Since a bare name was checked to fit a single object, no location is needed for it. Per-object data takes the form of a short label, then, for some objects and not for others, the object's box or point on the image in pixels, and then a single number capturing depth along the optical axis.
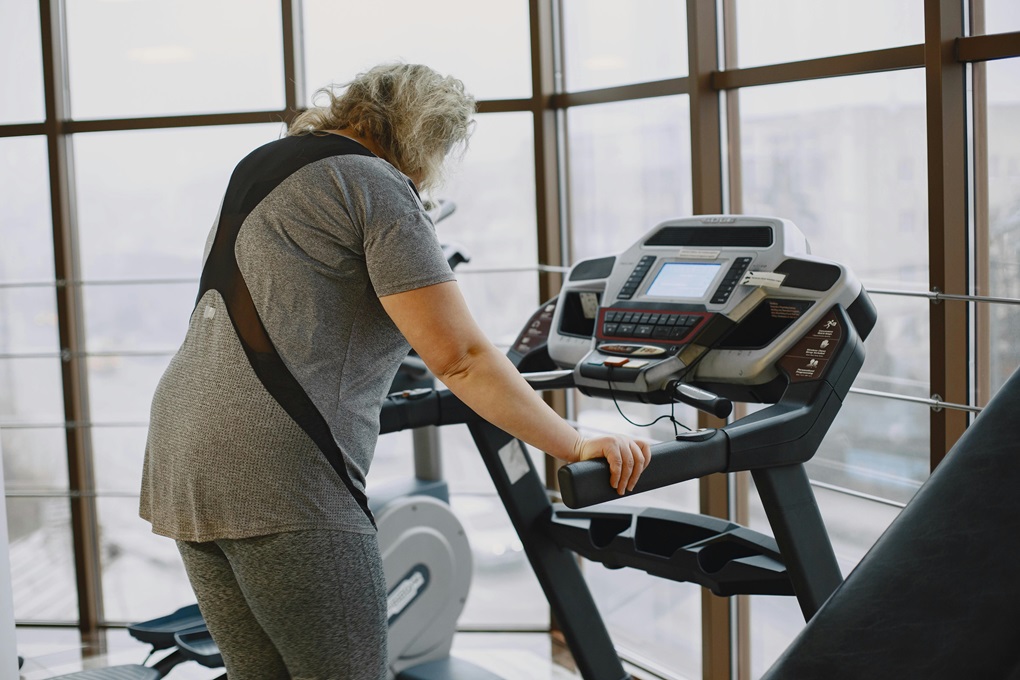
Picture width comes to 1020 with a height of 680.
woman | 1.42
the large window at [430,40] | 3.60
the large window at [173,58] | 3.77
